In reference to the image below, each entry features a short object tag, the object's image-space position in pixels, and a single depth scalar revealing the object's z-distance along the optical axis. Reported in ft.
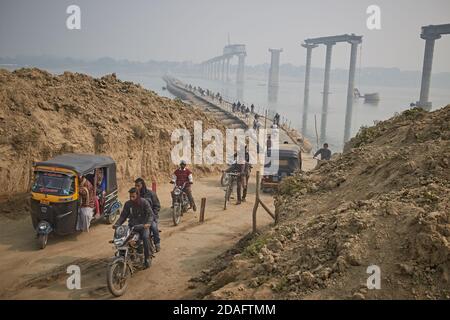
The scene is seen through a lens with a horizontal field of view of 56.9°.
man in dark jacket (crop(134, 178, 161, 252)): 30.57
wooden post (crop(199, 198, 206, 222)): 44.12
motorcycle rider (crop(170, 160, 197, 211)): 45.32
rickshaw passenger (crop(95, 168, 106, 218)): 38.88
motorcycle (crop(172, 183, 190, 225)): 42.44
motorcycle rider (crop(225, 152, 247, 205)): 51.98
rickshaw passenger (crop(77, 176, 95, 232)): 36.01
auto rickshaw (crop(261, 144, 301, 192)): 59.88
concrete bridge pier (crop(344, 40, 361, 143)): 291.99
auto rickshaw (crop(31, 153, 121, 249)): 34.58
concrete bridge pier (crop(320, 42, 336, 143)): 351.21
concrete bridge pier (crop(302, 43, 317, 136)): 381.27
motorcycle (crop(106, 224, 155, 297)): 25.56
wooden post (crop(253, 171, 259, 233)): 37.29
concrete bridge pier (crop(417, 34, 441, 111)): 262.06
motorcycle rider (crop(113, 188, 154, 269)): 28.60
